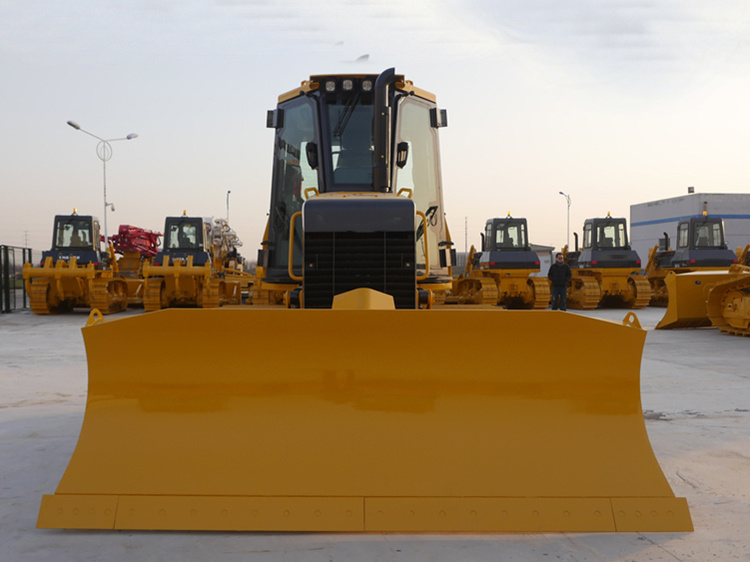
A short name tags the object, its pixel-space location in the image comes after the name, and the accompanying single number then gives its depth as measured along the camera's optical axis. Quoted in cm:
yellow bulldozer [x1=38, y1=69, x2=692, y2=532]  285
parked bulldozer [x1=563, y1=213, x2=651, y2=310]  1875
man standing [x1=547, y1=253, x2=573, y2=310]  1403
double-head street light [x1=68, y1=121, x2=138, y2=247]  2703
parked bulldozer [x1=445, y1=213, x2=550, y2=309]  1791
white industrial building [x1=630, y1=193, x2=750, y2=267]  3819
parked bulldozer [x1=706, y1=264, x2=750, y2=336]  1108
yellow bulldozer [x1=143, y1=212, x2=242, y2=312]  1719
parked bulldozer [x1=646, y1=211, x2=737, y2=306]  1891
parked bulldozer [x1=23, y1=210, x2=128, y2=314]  1691
